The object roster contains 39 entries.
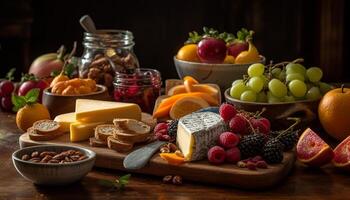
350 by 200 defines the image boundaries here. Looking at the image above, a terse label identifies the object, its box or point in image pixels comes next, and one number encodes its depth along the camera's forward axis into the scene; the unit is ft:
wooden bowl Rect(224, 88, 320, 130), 4.51
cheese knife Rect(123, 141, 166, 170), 3.89
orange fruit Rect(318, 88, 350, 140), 4.38
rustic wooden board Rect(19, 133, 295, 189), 3.72
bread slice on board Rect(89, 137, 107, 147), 4.12
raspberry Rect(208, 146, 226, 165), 3.82
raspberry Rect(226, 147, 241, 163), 3.83
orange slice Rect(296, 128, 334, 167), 3.96
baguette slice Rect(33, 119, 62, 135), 4.25
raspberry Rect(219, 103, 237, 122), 4.03
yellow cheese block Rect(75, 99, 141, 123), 4.30
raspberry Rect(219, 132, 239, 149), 3.83
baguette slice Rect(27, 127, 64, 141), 4.24
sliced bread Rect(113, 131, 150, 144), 4.05
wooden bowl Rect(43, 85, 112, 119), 4.87
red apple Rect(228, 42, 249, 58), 5.66
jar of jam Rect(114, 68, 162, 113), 5.02
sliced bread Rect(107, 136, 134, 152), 4.03
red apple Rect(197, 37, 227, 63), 5.49
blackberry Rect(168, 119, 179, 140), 4.11
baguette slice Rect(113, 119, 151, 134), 4.06
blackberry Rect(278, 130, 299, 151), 4.03
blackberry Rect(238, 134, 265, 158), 3.84
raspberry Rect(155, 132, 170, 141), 4.13
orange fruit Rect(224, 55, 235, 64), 5.54
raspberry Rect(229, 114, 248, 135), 3.96
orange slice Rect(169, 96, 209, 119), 4.69
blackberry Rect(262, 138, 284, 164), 3.81
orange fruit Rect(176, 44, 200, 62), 5.62
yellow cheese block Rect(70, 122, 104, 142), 4.22
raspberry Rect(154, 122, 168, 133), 4.23
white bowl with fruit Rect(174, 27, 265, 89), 5.42
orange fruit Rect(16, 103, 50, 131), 4.70
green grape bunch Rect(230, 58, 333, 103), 4.58
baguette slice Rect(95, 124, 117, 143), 4.12
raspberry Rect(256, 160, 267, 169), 3.77
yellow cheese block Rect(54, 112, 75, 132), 4.37
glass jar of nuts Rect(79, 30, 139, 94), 5.32
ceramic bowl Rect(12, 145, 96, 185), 3.66
